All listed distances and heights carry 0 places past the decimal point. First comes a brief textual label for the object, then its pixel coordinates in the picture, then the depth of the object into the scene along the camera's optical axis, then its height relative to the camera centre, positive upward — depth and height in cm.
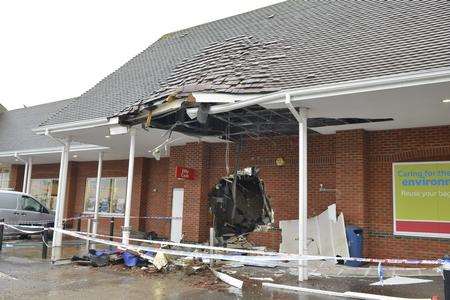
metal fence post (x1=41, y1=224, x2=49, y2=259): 1217 -113
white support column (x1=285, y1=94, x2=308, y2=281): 886 +59
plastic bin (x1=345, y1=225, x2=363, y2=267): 1068 -58
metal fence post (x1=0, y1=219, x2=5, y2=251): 1338 -78
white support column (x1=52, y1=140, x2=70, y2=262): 1368 +5
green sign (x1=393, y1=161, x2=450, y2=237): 1045 +54
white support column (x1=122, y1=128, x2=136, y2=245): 1116 +47
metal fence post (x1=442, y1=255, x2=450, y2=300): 555 -73
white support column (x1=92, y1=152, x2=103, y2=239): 1794 +102
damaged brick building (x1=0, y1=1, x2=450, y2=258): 849 +234
